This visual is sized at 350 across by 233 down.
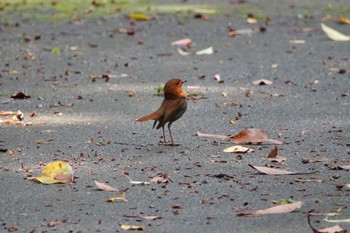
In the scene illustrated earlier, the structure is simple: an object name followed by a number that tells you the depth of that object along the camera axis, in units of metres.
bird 14.45
